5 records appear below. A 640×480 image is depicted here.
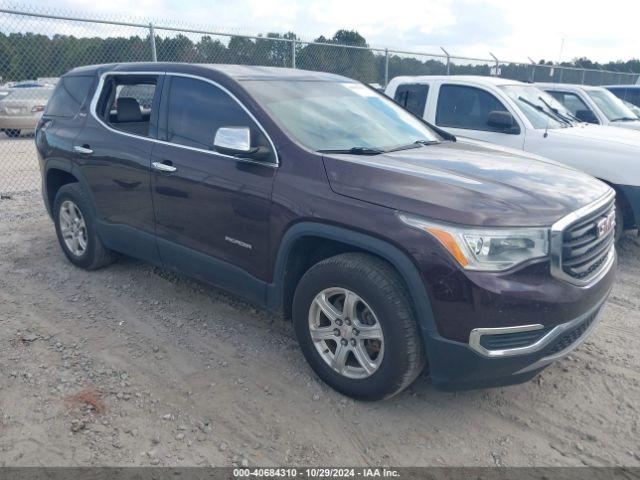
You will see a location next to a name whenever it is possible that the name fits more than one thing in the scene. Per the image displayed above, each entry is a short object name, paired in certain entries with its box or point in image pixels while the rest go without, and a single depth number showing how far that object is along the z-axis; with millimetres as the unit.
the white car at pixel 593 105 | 8852
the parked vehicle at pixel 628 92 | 13523
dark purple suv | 2627
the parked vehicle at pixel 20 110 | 14102
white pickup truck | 5449
